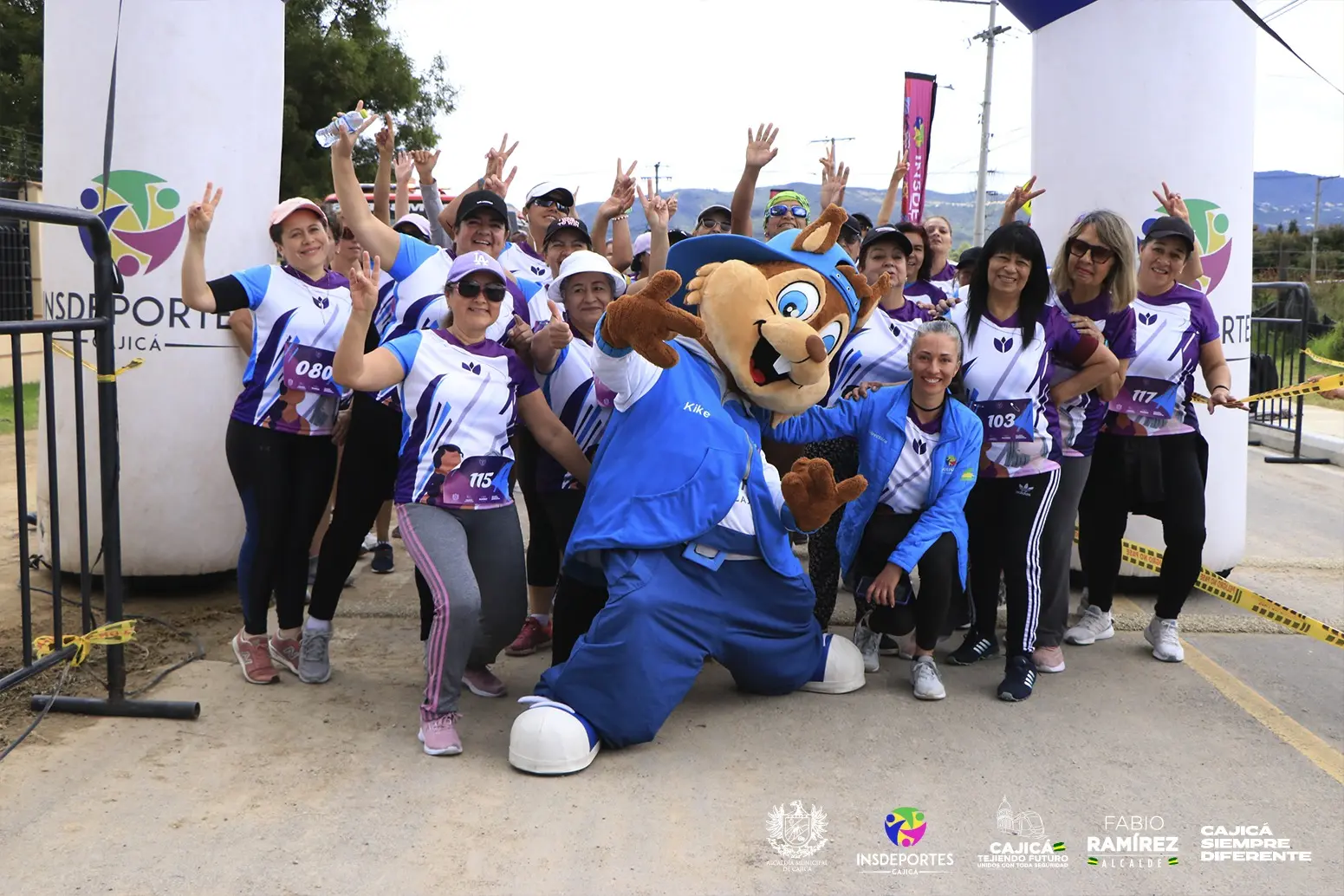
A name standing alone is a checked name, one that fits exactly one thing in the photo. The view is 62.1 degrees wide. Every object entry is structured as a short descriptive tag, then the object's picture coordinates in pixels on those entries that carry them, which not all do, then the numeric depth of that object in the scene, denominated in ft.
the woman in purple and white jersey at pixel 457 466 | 12.21
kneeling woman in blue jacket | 14.06
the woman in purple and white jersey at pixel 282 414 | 13.85
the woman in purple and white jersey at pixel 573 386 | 13.78
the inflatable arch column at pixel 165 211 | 16.14
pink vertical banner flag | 44.42
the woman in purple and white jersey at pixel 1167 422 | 15.71
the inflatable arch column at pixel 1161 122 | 17.56
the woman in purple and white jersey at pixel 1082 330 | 15.06
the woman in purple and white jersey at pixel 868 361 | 15.75
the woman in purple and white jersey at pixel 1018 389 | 14.51
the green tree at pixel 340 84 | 57.88
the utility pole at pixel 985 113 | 129.70
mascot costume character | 11.94
